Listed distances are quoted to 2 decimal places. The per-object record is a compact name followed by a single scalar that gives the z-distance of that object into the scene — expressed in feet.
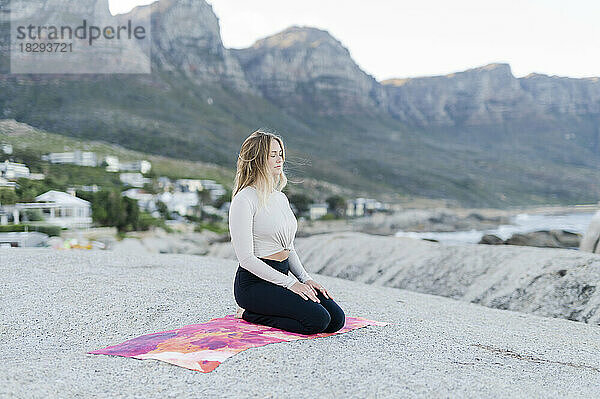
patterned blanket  10.96
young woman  12.53
